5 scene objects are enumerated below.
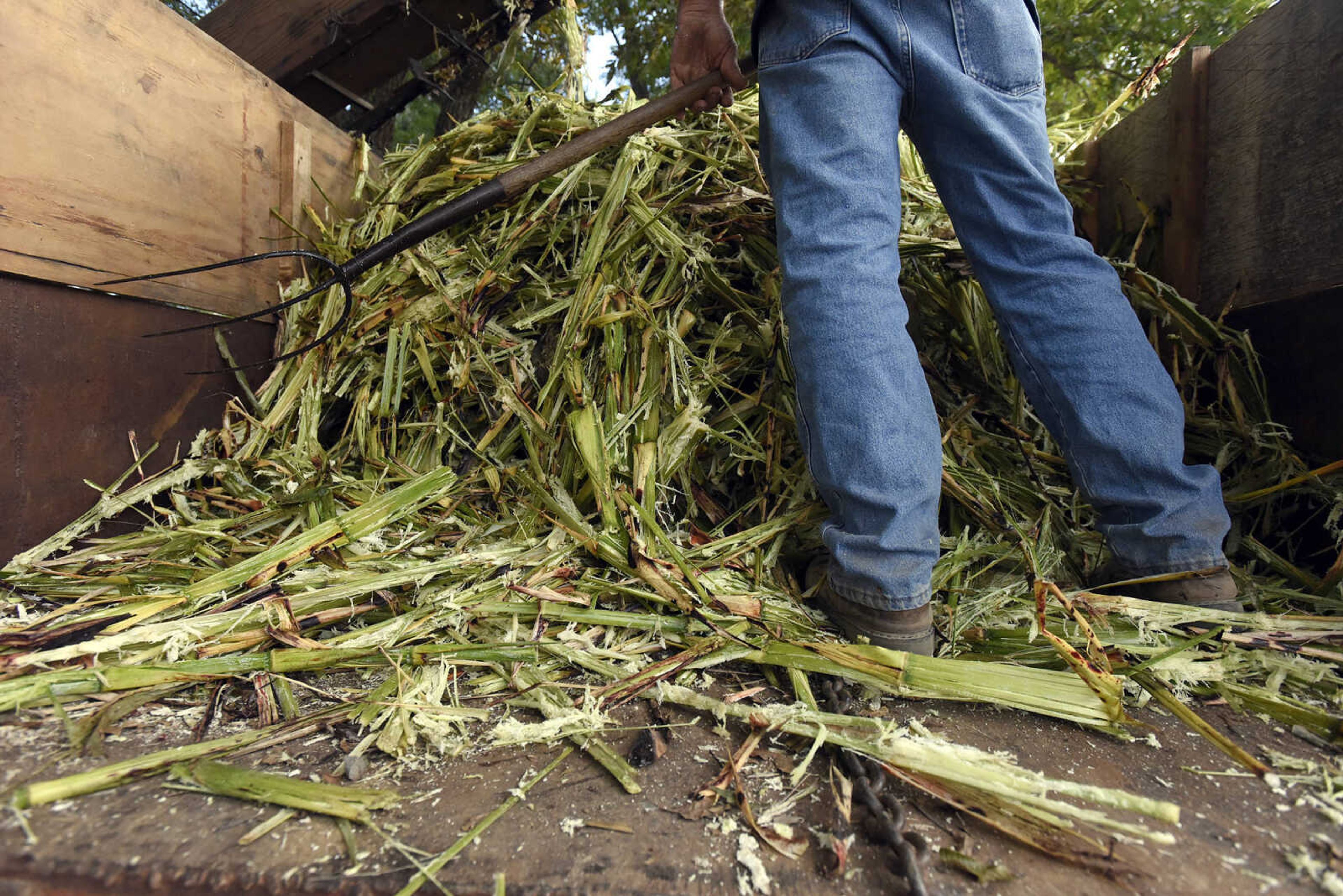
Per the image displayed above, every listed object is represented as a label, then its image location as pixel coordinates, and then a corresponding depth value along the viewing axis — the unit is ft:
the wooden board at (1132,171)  6.79
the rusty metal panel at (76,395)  4.73
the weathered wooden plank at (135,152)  4.63
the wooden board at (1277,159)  4.91
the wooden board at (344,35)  10.16
